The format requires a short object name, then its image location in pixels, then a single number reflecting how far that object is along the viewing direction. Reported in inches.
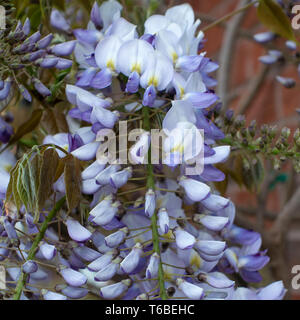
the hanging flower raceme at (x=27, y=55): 16.0
